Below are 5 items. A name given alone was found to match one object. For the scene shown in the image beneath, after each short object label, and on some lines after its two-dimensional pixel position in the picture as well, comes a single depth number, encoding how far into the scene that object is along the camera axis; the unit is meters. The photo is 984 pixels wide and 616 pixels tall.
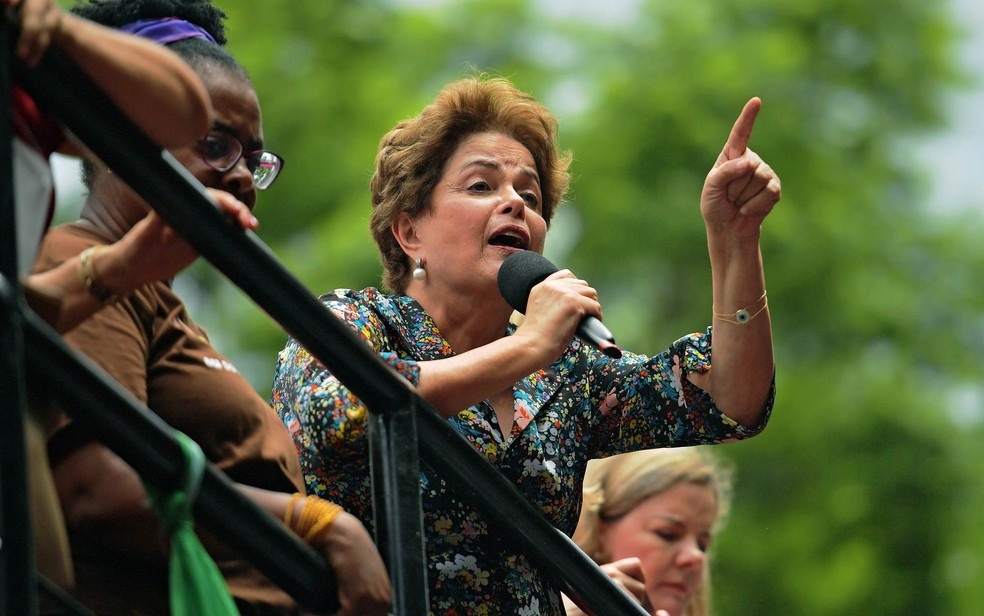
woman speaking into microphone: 6.37
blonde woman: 9.76
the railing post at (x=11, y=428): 3.69
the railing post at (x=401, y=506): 4.87
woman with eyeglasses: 4.78
